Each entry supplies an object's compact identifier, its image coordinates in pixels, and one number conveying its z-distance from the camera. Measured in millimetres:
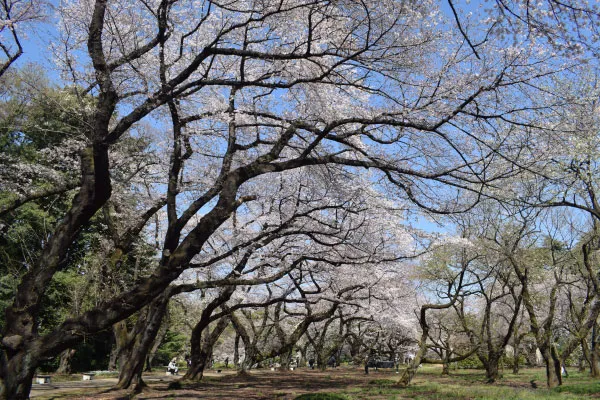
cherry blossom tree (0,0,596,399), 5844
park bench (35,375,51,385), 15969
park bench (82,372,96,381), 18812
